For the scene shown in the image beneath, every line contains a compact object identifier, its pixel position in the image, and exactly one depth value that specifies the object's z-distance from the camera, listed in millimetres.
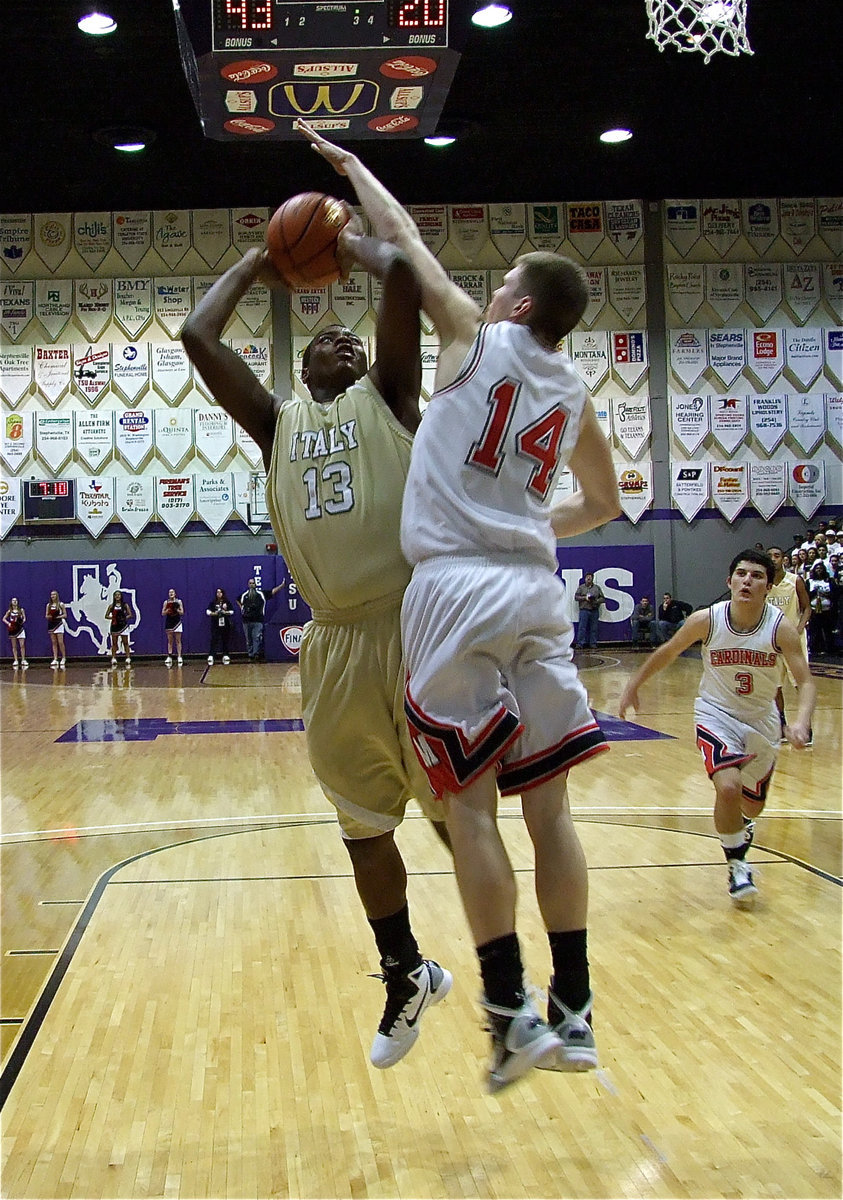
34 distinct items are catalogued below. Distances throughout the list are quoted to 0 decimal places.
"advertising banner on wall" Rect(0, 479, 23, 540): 20141
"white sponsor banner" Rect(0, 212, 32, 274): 20250
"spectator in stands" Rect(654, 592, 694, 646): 19625
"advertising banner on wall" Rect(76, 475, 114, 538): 20188
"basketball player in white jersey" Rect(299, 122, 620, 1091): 2469
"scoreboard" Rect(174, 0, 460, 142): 6965
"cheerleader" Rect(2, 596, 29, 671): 19328
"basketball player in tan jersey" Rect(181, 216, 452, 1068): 2918
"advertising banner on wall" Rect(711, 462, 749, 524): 20531
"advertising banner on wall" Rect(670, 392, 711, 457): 20500
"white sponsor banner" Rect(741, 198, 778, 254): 20672
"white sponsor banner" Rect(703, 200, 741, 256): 20641
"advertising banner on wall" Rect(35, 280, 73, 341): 20344
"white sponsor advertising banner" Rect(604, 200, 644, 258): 20641
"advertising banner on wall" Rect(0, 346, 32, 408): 20297
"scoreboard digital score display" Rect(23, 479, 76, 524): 20078
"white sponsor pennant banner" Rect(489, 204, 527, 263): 20578
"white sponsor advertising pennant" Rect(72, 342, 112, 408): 20297
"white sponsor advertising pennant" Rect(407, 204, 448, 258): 20422
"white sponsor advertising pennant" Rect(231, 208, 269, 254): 20266
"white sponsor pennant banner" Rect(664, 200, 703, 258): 20578
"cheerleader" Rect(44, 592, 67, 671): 19422
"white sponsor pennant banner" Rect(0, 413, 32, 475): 20188
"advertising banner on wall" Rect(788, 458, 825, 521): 20422
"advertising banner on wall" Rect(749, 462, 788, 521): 20484
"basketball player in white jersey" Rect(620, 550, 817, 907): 5203
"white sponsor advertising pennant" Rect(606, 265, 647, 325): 20672
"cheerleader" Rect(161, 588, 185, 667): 19594
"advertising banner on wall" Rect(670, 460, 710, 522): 20562
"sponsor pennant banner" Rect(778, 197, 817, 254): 20688
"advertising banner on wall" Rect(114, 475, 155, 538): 20250
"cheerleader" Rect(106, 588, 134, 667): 19047
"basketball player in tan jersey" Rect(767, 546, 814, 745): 10625
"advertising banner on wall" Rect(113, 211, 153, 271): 20328
